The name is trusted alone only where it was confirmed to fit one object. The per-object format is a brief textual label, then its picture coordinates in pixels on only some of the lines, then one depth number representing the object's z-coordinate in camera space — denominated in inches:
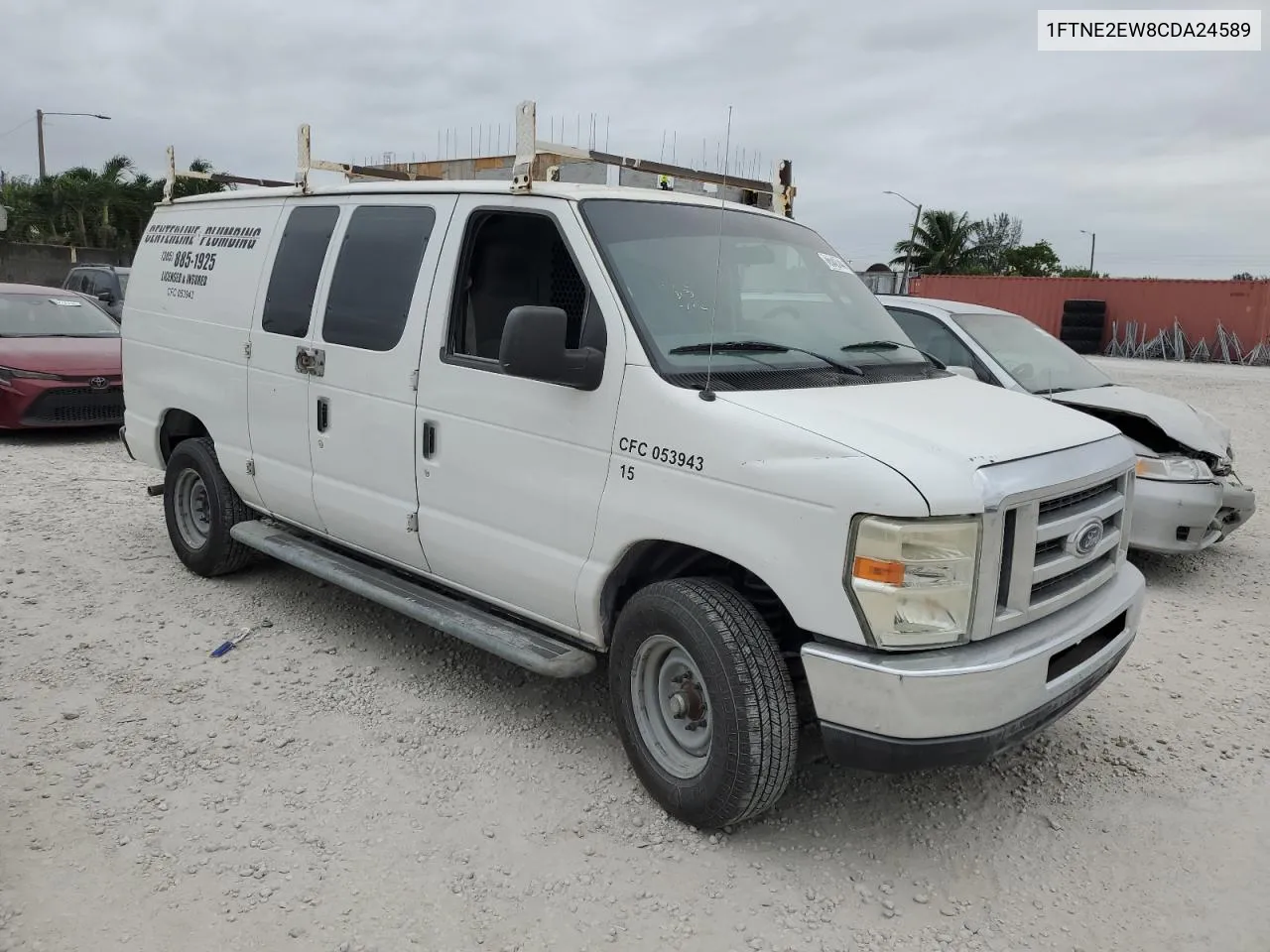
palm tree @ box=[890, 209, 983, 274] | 2034.9
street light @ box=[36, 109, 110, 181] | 1441.7
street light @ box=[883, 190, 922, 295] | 1740.5
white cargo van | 116.5
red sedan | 386.0
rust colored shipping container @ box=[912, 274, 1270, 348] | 1034.1
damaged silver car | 241.8
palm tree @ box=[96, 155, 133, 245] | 1562.5
